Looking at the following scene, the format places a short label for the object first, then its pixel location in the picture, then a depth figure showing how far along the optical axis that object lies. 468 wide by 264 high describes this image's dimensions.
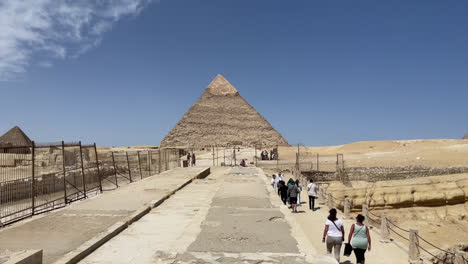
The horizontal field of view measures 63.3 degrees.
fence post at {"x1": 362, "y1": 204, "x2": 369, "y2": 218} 10.77
